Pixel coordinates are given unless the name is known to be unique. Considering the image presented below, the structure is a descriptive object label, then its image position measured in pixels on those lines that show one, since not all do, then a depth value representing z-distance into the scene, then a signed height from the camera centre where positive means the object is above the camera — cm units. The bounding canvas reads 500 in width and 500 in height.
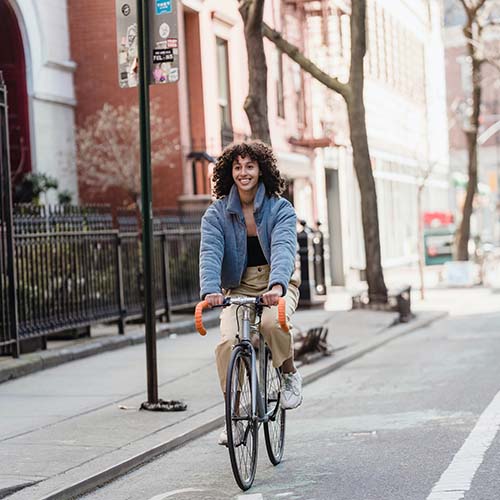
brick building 2281 +294
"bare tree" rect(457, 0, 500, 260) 3216 +348
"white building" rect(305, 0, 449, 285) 3322 +364
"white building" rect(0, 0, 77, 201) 2088 +274
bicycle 712 -86
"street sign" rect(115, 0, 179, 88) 1058 +168
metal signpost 1036 +151
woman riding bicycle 748 -2
